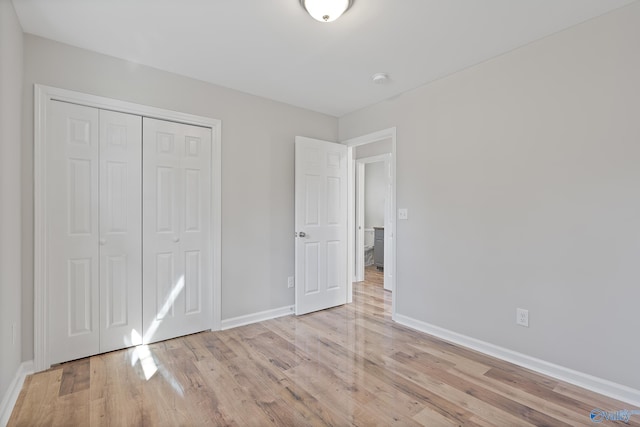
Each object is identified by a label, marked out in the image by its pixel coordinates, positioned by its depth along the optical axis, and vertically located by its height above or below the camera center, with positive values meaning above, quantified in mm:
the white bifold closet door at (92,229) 2355 -137
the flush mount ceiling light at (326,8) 1856 +1243
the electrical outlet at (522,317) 2377 -798
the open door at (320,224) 3559 -140
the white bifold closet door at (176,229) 2750 -157
